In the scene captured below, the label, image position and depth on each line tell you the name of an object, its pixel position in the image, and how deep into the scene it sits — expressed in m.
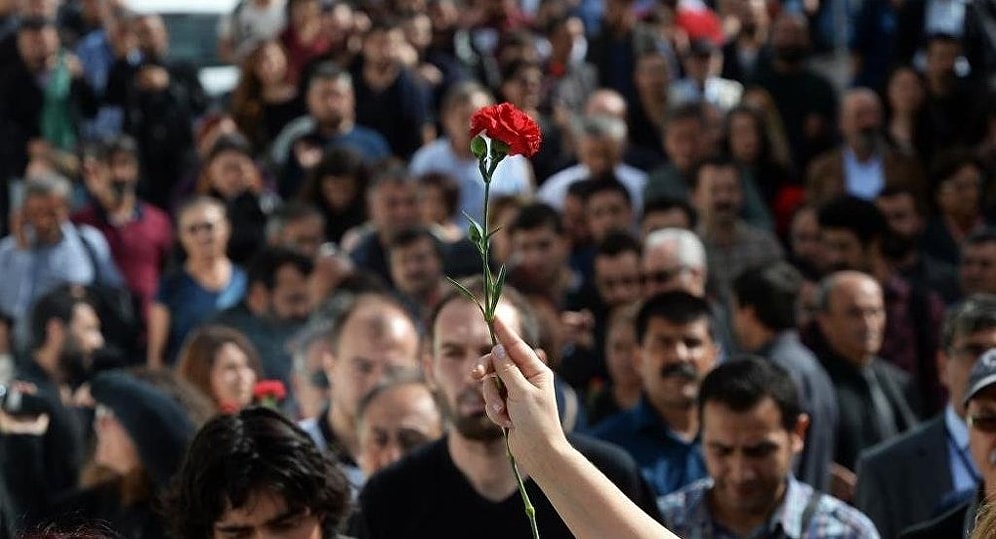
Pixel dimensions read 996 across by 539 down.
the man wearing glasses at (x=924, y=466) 12.84
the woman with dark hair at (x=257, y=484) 8.77
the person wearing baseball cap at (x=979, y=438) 10.10
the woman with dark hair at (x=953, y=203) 23.45
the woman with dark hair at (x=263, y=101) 28.83
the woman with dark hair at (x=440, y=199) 23.61
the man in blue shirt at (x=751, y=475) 11.42
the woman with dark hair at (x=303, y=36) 30.30
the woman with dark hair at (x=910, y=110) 28.16
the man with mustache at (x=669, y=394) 14.09
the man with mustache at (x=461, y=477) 10.13
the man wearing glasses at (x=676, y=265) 18.12
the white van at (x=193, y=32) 36.62
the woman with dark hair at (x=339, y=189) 24.78
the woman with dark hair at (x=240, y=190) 24.39
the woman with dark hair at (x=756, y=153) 26.17
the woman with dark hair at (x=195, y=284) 21.92
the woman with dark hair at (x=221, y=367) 15.87
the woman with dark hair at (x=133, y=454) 12.06
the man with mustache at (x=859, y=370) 15.93
